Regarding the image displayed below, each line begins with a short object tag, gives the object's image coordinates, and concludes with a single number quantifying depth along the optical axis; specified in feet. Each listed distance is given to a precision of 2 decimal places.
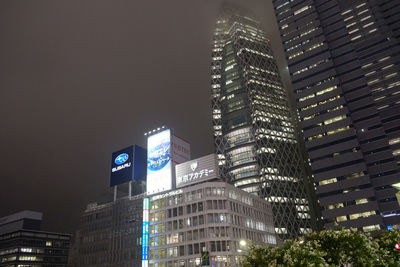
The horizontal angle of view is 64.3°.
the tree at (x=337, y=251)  112.37
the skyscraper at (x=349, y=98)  420.36
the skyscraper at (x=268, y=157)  528.63
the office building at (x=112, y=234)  408.26
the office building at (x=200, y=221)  313.73
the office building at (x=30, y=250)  596.29
